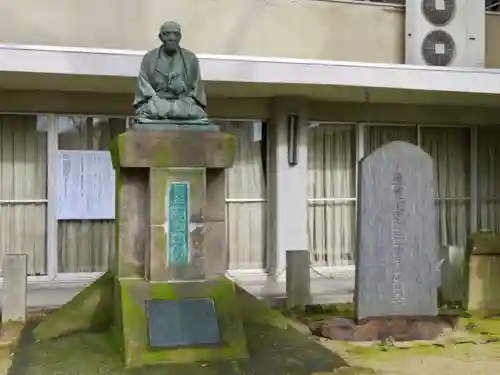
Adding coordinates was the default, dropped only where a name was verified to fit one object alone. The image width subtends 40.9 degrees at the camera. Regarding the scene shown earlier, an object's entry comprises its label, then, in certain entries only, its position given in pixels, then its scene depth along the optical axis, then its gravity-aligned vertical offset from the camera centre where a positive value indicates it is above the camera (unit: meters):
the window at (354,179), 10.43 +0.34
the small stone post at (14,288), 7.36 -0.96
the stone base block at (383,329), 6.85 -1.33
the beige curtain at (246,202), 9.96 -0.02
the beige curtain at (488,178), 11.12 +0.37
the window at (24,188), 9.17 +0.19
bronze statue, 6.04 +1.05
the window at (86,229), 9.32 -0.38
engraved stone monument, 6.97 -0.36
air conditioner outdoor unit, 9.92 +2.52
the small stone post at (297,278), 8.52 -0.99
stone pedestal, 5.65 -0.40
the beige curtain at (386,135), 10.62 +1.05
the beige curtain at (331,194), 10.39 +0.10
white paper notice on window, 9.25 +0.22
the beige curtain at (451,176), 10.95 +0.40
